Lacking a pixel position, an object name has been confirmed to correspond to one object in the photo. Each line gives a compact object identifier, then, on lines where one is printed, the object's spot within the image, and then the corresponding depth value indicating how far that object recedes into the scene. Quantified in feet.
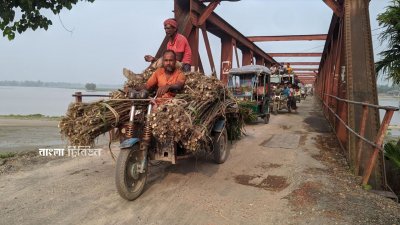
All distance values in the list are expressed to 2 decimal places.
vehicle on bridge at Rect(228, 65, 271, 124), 46.25
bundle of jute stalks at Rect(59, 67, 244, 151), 14.51
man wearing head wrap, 22.19
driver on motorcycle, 18.16
